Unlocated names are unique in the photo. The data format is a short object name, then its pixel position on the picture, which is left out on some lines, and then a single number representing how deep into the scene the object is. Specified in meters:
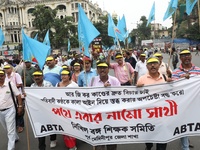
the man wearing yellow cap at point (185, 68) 4.02
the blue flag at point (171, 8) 5.48
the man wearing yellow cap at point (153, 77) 3.79
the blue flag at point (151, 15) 9.01
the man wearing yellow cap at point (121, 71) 6.33
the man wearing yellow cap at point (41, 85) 4.37
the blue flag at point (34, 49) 5.32
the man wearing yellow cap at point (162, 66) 6.11
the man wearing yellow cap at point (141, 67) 6.82
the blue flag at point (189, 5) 5.45
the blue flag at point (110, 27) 8.18
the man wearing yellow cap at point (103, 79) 3.86
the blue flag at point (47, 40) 11.97
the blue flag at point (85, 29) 4.67
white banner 3.68
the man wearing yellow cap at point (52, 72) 5.88
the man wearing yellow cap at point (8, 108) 4.57
